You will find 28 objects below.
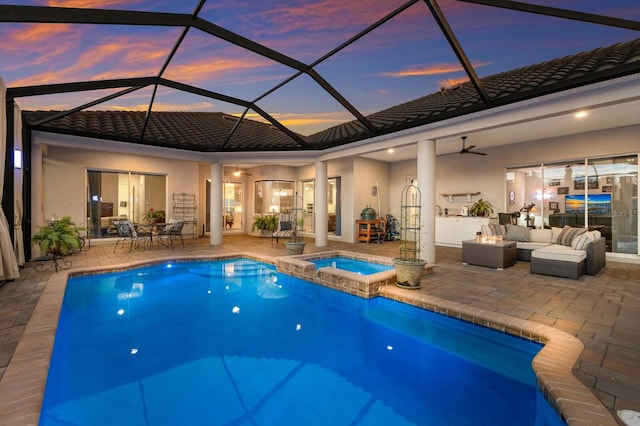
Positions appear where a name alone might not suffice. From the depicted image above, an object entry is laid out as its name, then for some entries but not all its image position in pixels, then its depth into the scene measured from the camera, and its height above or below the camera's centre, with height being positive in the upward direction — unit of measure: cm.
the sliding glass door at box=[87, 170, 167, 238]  930 +47
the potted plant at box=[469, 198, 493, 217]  859 +2
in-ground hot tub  465 -114
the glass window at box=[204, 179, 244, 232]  1355 +29
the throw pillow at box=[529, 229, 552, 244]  660 -58
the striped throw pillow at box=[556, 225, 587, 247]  594 -52
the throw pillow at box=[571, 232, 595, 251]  538 -58
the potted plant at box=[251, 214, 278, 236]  1181 -48
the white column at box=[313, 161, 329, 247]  934 +21
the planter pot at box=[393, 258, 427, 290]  454 -94
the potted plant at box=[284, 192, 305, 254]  739 -90
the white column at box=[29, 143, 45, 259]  677 +49
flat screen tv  717 +13
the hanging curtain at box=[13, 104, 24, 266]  538 +23
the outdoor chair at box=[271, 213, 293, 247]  948 -50
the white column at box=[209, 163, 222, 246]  977 +21
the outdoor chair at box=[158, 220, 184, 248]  851 -53
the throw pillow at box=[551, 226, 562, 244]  643 -54
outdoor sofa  516 -80
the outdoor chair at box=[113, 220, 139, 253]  783 -46
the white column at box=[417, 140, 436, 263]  638 +25
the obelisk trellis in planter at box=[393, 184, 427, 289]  455 -95
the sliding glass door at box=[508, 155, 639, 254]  686 +33
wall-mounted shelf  934 +48
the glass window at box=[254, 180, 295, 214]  1251 +63
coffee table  595 -90
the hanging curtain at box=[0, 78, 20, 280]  428 -41
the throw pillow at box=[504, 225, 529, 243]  676 -54
